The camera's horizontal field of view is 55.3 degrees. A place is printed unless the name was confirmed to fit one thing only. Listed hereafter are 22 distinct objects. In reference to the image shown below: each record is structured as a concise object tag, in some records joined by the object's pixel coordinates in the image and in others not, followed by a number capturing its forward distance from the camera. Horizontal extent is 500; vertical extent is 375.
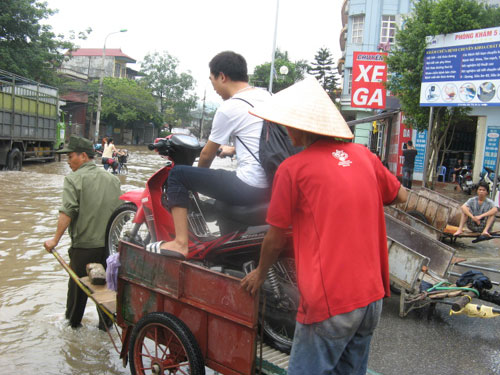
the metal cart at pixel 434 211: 8.07
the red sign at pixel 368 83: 14.02
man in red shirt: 1.98
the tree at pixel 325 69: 52.59
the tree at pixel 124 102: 48.34
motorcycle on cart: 3.14
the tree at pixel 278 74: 54.89
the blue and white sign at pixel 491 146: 16.70
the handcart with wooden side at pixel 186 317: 2.47
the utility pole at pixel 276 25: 25.12
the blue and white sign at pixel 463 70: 10.28
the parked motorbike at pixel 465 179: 16.28
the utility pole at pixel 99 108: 33.75
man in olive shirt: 4.24
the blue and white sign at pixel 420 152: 20.25
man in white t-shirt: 3.02
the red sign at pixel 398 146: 22.00
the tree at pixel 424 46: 13.42
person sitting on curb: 7.94
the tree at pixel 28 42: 25.34
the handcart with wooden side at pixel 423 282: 4.49
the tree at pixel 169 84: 64.69
